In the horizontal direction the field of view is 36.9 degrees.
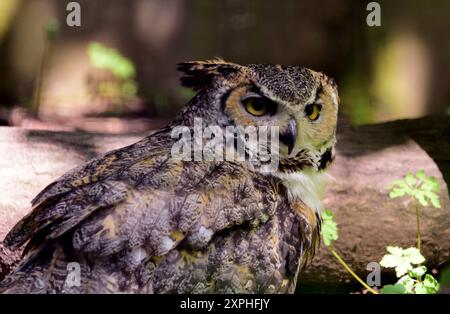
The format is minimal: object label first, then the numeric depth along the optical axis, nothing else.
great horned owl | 2.59
